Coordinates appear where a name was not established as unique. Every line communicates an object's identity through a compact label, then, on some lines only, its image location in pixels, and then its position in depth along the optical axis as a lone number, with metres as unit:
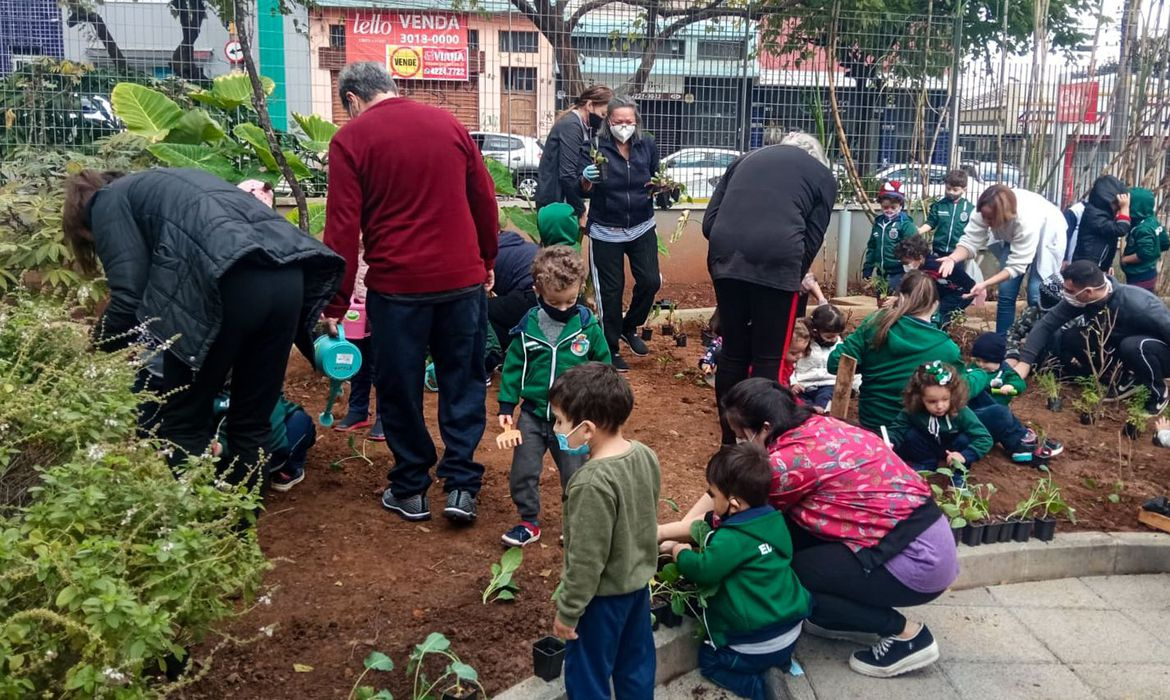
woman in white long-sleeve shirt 7.83
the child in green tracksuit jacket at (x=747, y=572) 3.59
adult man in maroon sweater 4.22
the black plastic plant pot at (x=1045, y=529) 4.90
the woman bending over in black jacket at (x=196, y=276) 3.76
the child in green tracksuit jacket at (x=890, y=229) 9.05
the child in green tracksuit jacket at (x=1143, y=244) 8.55
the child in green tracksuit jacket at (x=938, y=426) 5.33
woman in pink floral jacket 3.80
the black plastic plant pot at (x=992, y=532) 4.84
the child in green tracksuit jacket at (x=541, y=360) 4.32
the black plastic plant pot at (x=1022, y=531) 4.88
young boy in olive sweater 3.06
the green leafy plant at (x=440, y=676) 3.25
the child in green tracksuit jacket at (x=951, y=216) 8.67
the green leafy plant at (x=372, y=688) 3.19
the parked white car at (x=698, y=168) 10.45
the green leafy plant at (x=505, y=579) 3.93
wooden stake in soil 5.81
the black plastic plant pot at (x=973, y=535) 4.82
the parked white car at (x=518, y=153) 9.15
